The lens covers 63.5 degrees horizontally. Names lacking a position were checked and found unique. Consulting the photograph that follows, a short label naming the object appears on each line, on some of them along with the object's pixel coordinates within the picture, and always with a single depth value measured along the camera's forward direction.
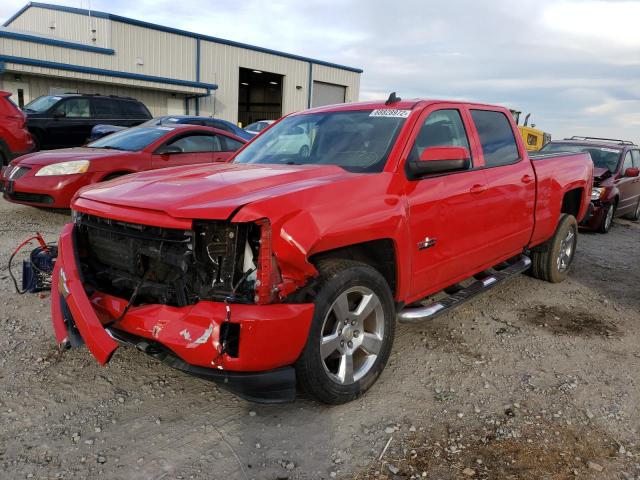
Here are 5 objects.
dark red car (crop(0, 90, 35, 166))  9.33
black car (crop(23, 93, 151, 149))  11.28
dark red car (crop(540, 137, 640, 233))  9.13
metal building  20.33
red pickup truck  2.56
